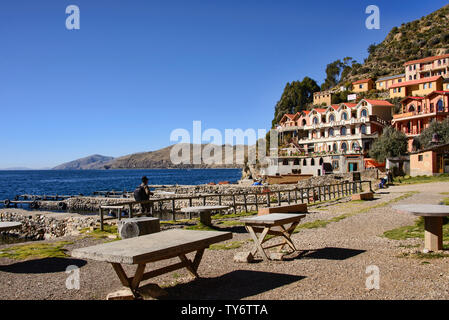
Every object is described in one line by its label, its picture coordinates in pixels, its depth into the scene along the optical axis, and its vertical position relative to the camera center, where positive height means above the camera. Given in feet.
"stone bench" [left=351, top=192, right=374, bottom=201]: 73.82 -6.86
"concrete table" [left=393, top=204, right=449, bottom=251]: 27.07 -4.97
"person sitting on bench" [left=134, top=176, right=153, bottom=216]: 51.34 -3.92
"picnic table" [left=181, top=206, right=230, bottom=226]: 45.88 -5.84
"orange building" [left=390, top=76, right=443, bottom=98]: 224.53 +47.11
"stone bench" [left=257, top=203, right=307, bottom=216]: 50.78 -6.73
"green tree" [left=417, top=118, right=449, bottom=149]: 158.57 +12.31
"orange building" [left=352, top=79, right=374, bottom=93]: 301.22 +62.32
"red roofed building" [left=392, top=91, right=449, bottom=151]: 176.45 +23.04
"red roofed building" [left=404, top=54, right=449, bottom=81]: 258.98 +66.35
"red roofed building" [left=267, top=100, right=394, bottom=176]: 190.60 +12.97
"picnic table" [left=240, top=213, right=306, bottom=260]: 27.84 -4.80
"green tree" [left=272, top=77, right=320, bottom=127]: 377.91 +67.25
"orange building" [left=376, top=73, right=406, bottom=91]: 283.75 +62.12
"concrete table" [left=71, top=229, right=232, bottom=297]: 18.52 -4.55
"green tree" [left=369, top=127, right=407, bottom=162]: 162.81 +6.72
